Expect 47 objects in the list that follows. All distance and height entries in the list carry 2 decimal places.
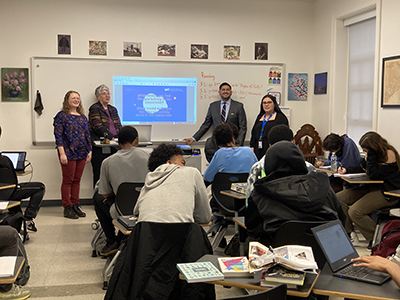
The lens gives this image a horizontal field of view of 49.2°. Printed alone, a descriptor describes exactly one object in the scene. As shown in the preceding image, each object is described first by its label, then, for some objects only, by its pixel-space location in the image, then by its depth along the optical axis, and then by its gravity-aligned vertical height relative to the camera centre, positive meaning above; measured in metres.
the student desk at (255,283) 1.72 -0.71
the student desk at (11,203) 3.52 -0.78
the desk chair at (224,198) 4.13 -0.84
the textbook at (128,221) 2.99 -0.78
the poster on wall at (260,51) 7.08 +0.97
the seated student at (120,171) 3.82 -0.54
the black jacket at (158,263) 2.52 -0.89
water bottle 5.25 -0.60
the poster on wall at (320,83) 6.86 +0.46
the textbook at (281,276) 1.73 -0.66
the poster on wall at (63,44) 6.48 +0.96
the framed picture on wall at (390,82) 5.17 +0.37
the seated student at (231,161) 4.23 -0.49
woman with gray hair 6.43 -0.19
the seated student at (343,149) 5.20 -0.44
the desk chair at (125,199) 3.62 -0.75
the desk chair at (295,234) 2.26 -0.64
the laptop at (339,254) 1.89 -0.65
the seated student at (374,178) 4.43 -0.67
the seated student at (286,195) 2.25 -0.44
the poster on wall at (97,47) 6.57 +0.93
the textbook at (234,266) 1.89 -0.69
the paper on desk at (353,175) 4.77 -0.69
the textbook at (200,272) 1.80 -0.69
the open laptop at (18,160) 5.31 -0.63
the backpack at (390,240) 2.88 -0.85
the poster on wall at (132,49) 6.68 +0.92
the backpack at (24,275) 3.33 -1.40
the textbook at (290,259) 1.75 -0.60
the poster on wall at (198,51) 6.89 +0.93
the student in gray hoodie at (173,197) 2.64 -0.55
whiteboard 6.51 +0.47
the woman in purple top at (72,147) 5.85 -0.52
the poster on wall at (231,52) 6.98 +0.94
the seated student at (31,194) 4.79 -0.95
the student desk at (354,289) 1.74 -0.72
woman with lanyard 6.35 -0.14
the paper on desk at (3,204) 3.41 -0.76
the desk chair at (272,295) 1.46 -0.64
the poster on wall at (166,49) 6.79 +0.94
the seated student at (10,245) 2.99 -0.97
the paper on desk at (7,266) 2.03 -0.76
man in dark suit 6.89 -0.05
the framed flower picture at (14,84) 6.39 +0.35
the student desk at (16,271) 1.99 -0.78
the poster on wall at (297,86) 7.21 +0.42
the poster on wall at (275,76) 7.13 +0.57
